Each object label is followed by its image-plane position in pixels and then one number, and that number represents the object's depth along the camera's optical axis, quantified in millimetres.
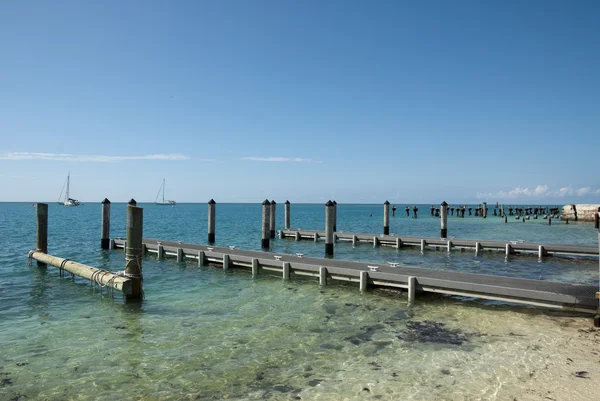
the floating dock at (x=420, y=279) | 11156
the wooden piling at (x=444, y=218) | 32625
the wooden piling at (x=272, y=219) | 32725
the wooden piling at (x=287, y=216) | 35669
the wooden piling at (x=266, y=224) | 28417
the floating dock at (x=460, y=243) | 22797
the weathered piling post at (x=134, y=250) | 12266
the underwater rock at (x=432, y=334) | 9055
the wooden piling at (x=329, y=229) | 24219
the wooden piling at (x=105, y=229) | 26080
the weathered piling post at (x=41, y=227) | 18703
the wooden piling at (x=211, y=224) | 29922
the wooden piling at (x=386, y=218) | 33594
